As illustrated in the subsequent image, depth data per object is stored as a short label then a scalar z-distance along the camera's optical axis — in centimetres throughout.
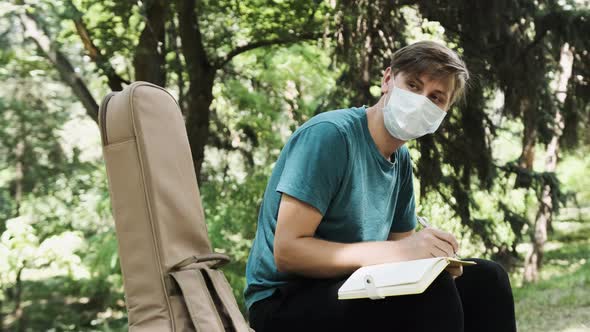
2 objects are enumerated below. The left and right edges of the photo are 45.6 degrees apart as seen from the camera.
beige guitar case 145
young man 151
